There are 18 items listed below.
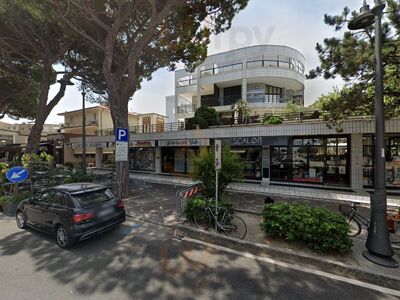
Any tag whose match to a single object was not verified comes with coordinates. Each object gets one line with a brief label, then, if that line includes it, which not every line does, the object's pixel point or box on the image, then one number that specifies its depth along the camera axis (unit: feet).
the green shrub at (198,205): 20.08
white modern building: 68.59
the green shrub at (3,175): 32.27
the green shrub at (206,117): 52.29
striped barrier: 22.82
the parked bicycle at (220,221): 18.84
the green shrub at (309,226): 14.85
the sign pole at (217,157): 19.03
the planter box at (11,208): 27.22
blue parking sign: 28.83
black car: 16.72
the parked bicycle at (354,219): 18.61
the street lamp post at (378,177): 14.16
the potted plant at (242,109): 57.77
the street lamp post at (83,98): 52.12
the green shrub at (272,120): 43.47
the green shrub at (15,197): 27.66
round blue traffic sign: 26.48
